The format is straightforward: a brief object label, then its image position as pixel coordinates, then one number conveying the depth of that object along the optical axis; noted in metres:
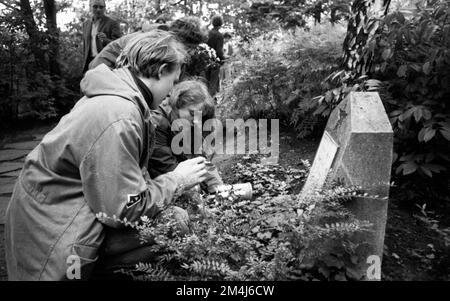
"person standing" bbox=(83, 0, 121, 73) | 5.80
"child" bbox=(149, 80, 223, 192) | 2.95
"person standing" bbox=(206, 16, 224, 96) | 8.05
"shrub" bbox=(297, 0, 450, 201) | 2.93
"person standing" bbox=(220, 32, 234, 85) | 6.93
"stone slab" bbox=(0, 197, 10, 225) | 3.61
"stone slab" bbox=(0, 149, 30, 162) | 5.47
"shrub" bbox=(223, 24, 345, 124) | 4.74
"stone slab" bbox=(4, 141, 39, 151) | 6.08
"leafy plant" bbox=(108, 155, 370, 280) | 1.80
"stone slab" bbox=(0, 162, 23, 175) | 4.93
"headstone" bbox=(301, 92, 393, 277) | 2.12
